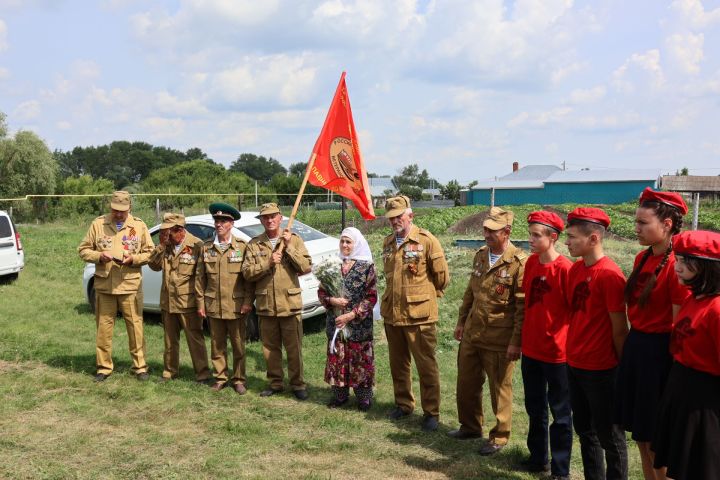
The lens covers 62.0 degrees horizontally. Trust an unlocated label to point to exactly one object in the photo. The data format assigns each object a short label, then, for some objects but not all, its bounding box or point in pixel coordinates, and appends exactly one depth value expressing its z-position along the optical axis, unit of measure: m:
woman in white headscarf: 5.36
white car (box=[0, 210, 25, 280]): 12.19
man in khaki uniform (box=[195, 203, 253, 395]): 5.93
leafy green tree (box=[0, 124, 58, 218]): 35.41
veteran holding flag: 5.75
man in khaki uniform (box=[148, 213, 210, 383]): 6.13
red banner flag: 5.79
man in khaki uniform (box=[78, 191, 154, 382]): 6.27
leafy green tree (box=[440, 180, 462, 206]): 66.88
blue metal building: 45.97
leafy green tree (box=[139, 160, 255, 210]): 49.50
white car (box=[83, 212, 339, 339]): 7.59
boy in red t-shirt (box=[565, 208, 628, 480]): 3.38
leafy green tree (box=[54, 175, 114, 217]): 25.94
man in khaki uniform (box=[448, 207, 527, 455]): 4.36
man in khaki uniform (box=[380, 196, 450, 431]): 5.04
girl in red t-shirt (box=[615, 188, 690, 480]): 3.05
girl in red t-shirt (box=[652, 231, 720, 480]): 2.66
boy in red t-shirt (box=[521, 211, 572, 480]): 3.92
